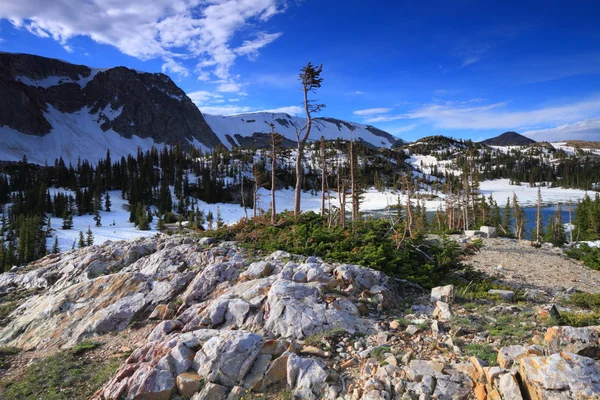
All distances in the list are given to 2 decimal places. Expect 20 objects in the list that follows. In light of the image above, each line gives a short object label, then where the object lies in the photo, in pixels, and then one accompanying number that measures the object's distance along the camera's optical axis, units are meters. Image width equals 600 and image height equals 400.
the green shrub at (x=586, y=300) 9.92
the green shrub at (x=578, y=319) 6.91
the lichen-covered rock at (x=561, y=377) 4.17
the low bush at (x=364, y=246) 11.12
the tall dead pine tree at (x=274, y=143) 21.78
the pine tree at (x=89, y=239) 41.64
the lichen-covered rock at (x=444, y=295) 9.01
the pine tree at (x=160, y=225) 57.87
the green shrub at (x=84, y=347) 8.75
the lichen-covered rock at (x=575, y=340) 5.16
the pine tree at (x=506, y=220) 48.71
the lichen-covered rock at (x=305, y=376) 5.68
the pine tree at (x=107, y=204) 73.88
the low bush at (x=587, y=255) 18.29
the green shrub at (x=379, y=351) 6.18
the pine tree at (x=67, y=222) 55.19
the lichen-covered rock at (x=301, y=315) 7.38
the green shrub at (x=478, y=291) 9.48
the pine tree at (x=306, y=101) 19.81
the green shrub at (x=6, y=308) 12.93
